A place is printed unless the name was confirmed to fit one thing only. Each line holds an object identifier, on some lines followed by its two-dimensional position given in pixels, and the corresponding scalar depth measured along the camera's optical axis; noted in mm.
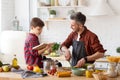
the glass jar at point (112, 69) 2617
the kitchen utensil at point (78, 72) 2748
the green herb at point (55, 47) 4079
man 3121
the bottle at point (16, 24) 5137
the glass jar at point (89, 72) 2664
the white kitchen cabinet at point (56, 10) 4930
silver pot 2996
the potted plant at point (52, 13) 4977
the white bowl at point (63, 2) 4923
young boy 3252
